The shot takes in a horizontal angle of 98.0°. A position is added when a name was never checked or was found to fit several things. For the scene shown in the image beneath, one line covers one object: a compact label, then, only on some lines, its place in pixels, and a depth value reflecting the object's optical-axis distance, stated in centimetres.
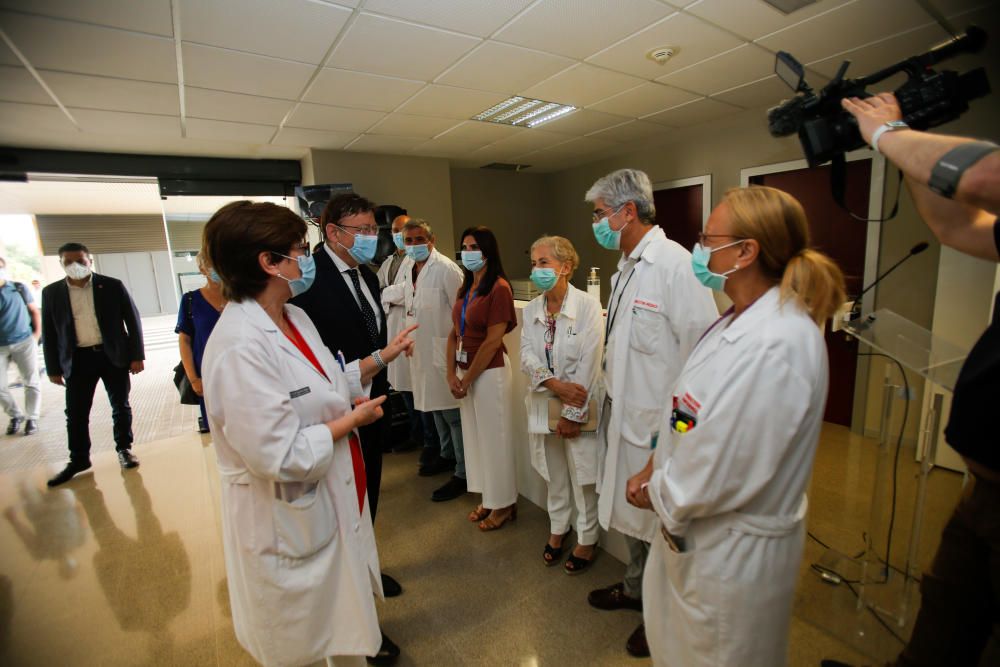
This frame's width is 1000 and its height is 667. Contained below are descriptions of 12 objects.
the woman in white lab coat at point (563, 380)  193
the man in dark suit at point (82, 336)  323
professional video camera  94
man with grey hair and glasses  153
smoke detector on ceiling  265
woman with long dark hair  226
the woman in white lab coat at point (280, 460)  105
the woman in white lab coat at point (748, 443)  89
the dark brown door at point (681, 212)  475
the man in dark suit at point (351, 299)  165
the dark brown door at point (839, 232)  356
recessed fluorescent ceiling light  360
